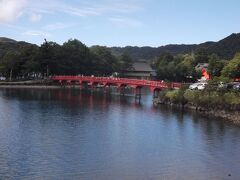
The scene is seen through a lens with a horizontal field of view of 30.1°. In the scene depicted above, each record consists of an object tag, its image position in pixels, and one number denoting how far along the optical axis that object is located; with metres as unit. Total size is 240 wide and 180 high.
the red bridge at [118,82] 81.88
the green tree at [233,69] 83.81
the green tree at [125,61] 152.65
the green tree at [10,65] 117.94
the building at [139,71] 151.65
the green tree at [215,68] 97.81
